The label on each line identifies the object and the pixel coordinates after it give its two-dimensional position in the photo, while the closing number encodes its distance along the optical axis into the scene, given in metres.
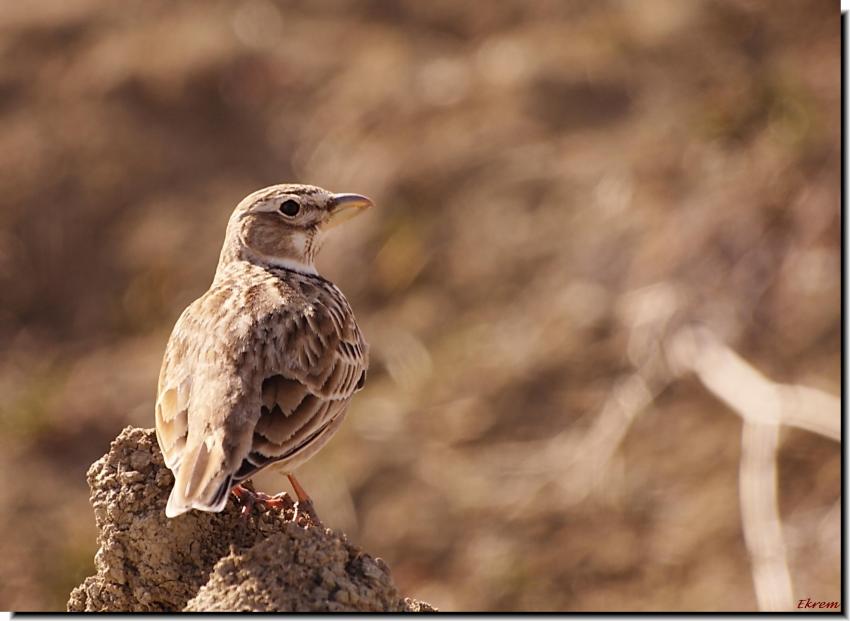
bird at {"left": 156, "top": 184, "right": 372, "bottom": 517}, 11.07
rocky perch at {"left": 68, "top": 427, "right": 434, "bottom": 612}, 10.61
